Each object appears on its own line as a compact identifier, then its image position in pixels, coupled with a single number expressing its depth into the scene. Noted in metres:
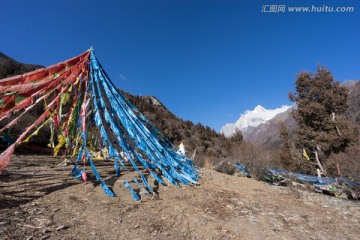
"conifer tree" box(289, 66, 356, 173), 15.02
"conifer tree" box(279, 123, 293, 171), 17.56
